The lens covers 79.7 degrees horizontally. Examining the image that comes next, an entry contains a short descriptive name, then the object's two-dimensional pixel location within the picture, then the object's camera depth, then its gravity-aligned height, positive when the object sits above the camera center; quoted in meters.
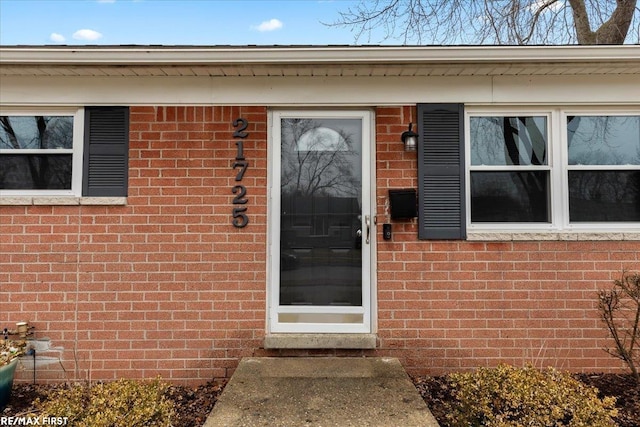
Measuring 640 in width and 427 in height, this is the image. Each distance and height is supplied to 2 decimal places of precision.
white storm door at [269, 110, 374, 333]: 3.54 +0.04
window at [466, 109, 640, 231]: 3.56 +0.52
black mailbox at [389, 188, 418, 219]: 3.45 +0.20
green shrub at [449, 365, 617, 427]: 2.29 -1.11
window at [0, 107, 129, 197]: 3.50 +0.69
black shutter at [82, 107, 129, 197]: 3.49 +0.68
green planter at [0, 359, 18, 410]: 3.01 -1.23
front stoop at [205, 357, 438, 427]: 2.38 -1.18
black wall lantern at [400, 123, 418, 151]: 3.47 +0.79
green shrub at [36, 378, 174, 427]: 2.25 -1.12
